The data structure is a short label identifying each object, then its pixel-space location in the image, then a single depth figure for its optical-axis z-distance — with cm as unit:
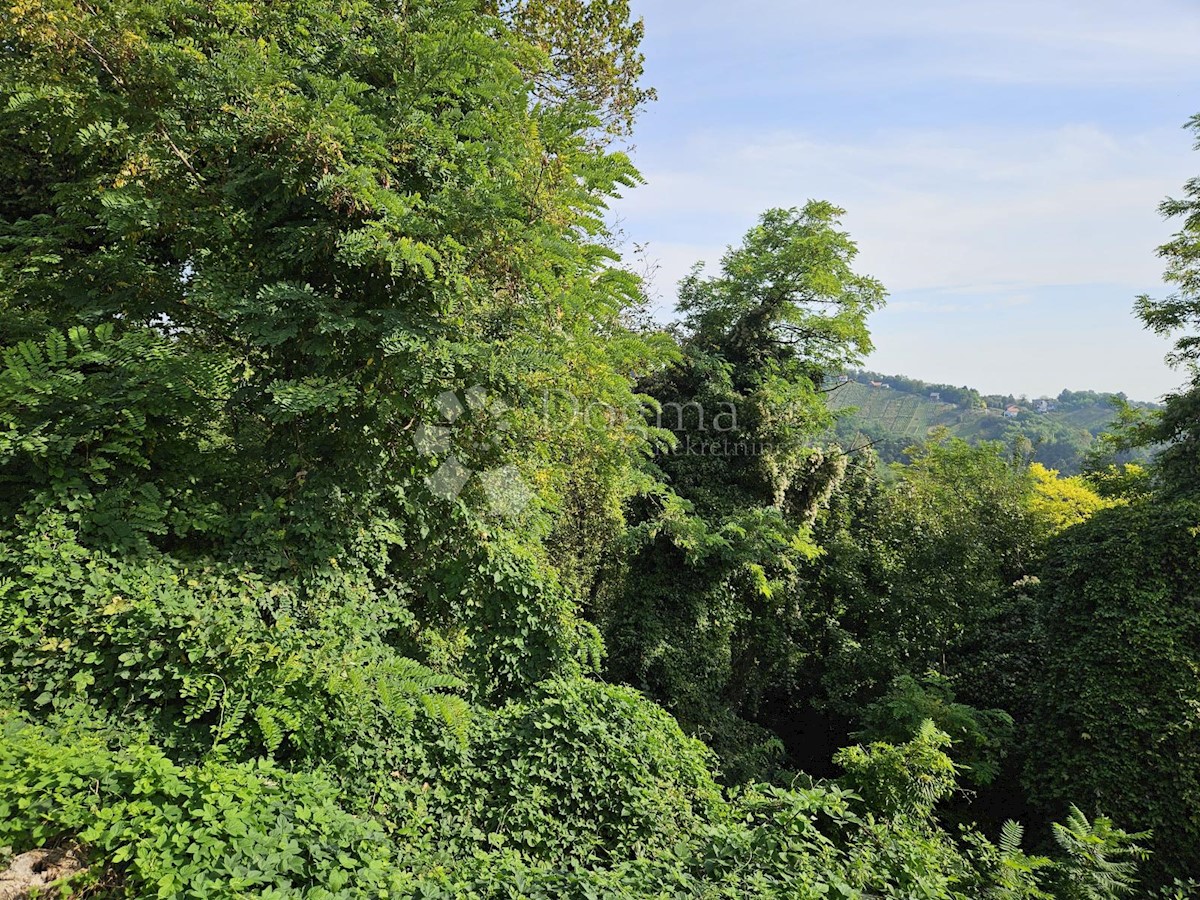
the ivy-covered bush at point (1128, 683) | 638
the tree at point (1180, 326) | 938
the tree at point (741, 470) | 941
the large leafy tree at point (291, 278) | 407
